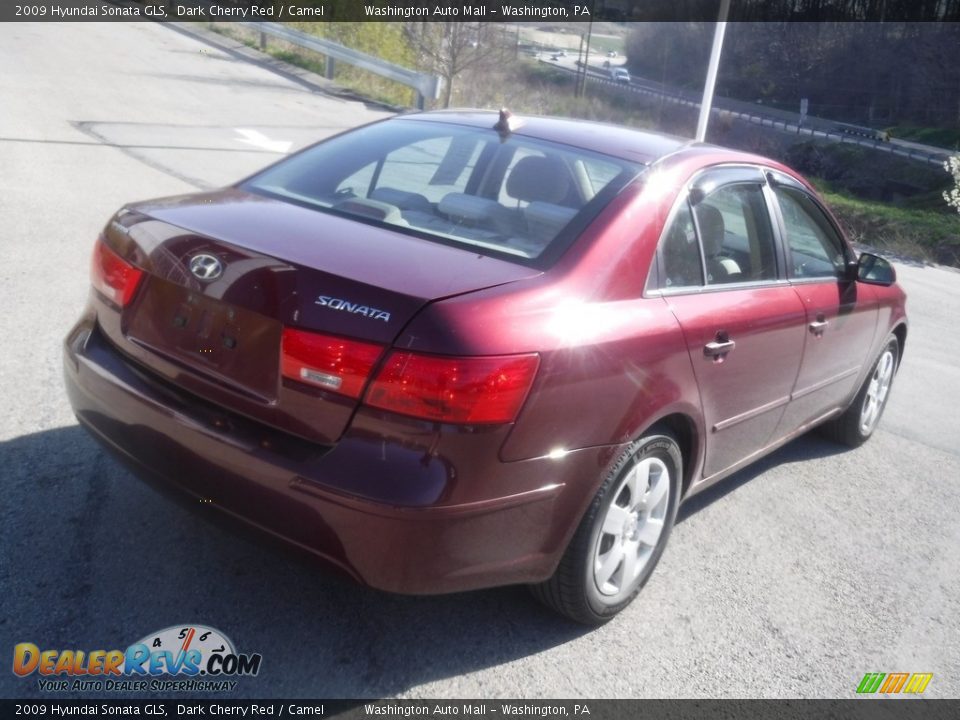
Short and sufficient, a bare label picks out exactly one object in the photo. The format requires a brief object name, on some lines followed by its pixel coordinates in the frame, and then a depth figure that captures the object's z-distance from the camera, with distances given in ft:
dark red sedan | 9.12
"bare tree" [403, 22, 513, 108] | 97.52
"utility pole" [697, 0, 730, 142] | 56.44
